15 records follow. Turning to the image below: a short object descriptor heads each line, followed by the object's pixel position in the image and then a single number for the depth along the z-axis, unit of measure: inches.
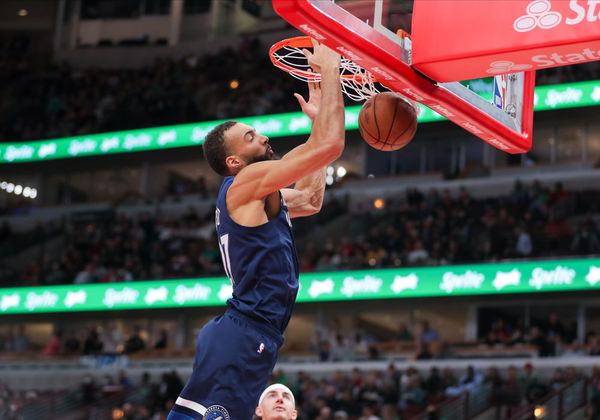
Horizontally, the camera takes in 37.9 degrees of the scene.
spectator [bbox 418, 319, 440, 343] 738.2
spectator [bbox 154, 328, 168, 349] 839.1
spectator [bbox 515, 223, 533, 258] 695.1
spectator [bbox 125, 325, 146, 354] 834.2
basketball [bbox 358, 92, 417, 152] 183.6
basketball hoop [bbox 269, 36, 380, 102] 193.3
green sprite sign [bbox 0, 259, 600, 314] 675.4
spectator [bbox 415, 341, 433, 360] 683.4
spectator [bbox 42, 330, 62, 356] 851.4
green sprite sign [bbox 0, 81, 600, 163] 788.0
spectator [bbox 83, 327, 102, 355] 831.1
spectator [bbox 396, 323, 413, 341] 758.5
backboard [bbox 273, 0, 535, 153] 153.7
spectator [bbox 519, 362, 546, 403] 552.7
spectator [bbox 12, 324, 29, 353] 933.8
